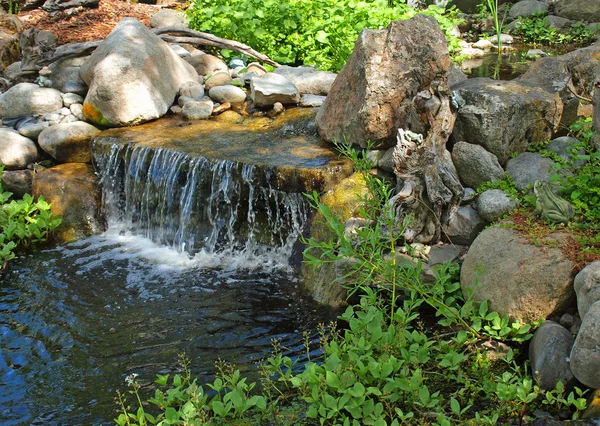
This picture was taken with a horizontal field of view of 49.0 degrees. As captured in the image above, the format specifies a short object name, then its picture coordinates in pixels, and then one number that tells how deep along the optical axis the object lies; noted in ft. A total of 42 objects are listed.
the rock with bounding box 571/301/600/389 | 12.30
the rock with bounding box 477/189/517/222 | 18.01
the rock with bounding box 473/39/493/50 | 41.88
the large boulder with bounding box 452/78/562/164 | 19.75
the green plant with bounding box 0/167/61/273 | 22.82
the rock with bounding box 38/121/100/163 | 25.90
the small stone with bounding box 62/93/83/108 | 27.76
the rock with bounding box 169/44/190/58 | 31.30
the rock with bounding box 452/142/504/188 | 19.27
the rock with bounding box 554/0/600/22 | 45.32
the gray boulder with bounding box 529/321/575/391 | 13.29
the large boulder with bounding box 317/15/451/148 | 20.99
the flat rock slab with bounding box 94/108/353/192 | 21.33
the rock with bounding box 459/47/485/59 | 39.21
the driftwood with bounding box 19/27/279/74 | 29.12
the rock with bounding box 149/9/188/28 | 36.14
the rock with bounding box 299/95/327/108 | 27.02
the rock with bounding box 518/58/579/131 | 21.34
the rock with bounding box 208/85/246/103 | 27.66
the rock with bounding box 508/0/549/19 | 46.85
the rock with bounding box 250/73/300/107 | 26.76
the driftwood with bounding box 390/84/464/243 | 18.52
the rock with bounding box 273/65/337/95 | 28.37
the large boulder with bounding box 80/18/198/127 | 26.27
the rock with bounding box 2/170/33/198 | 25.40
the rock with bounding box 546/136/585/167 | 18.89
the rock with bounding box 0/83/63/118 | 27.61
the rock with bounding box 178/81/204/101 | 28.19
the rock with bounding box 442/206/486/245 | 18.48
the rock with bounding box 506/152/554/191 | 18.88
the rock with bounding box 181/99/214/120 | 27.12
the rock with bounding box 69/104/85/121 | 27.32
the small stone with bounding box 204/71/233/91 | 28.81
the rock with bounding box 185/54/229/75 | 31.04
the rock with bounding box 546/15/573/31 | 44.31
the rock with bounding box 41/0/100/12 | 37.14
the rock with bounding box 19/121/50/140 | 26.58
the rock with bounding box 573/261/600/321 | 13.73
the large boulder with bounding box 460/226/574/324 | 14.99
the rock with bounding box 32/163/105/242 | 24.17
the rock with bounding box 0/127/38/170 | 25.70
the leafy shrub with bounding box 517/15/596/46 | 42.50
